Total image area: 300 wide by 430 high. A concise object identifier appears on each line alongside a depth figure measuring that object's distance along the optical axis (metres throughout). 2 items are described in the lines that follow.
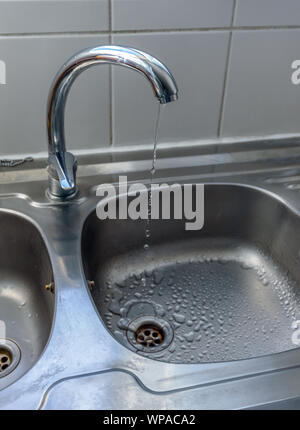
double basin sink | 0.64
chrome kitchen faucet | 0.54
